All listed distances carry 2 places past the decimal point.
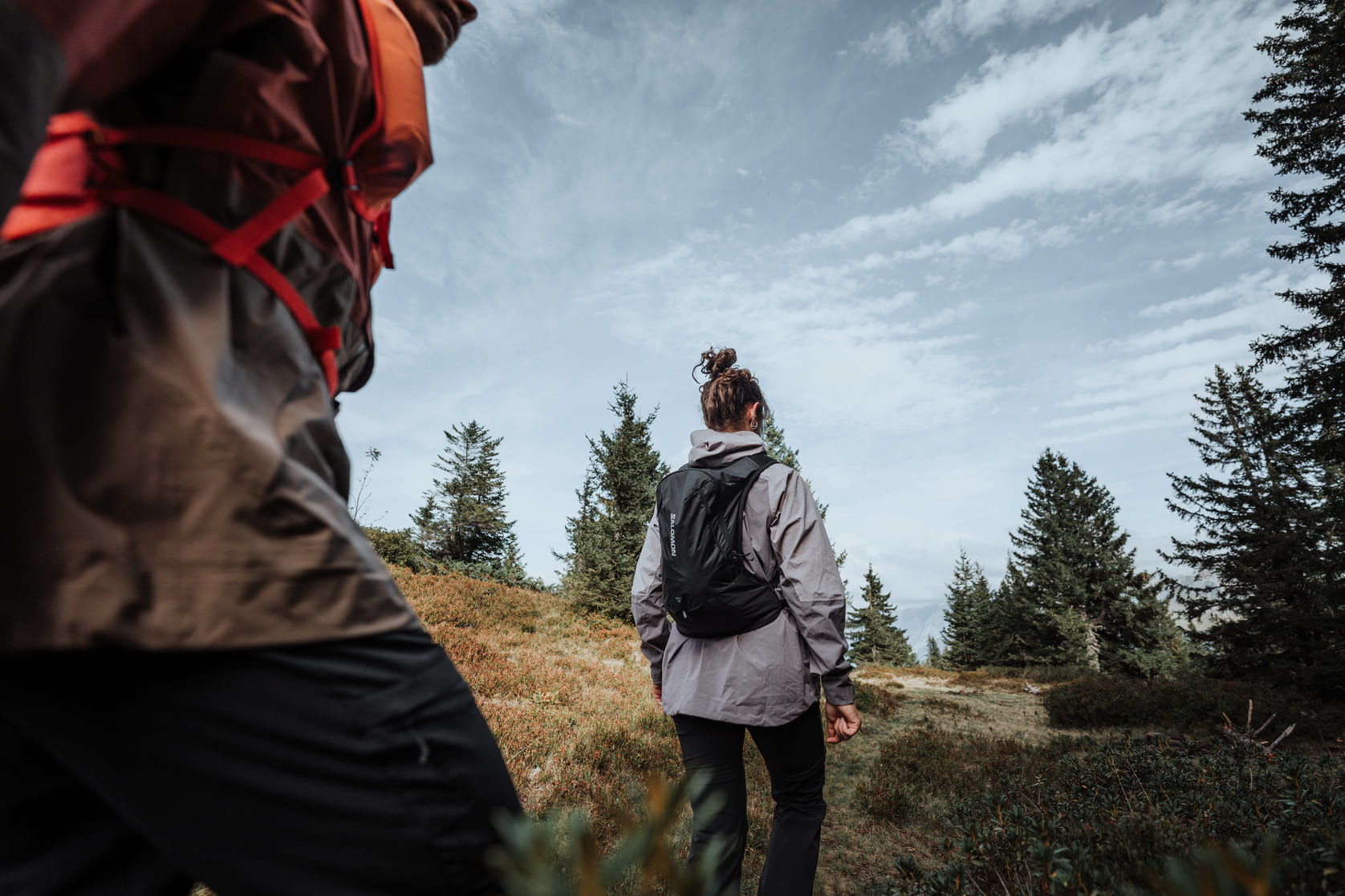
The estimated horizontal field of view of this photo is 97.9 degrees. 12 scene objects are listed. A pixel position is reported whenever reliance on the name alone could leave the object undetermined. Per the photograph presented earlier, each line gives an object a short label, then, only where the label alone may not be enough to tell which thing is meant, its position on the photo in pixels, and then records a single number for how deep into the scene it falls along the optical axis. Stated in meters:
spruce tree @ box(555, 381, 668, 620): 15.74
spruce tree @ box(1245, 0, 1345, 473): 9.54
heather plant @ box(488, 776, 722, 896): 0.37
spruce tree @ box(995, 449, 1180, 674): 24.17
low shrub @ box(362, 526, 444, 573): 13.54
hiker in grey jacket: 2.49
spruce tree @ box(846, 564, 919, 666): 33.78
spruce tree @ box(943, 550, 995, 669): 31.70
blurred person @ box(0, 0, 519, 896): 0.67
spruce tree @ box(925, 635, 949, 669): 32.84
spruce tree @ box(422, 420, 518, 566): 26.17
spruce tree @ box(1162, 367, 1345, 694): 11.00
